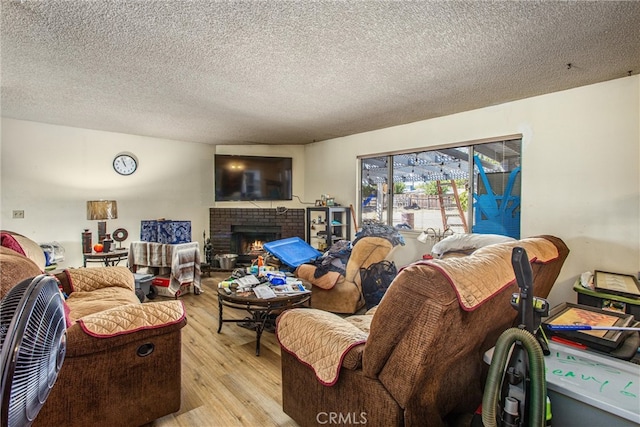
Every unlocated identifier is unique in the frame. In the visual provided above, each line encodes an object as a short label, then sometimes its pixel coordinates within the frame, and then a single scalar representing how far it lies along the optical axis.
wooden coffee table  2.50
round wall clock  4.85
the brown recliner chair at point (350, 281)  3.25
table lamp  4.07
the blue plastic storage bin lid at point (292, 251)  3.81
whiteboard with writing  0.97
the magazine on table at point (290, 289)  2.67
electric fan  0.53
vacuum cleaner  0.96
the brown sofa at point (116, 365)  1.44
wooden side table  4.03
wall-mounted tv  5.58
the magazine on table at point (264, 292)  2.54
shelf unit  4.98
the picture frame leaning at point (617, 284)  2.15
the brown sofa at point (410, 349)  1.12
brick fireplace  5.70
